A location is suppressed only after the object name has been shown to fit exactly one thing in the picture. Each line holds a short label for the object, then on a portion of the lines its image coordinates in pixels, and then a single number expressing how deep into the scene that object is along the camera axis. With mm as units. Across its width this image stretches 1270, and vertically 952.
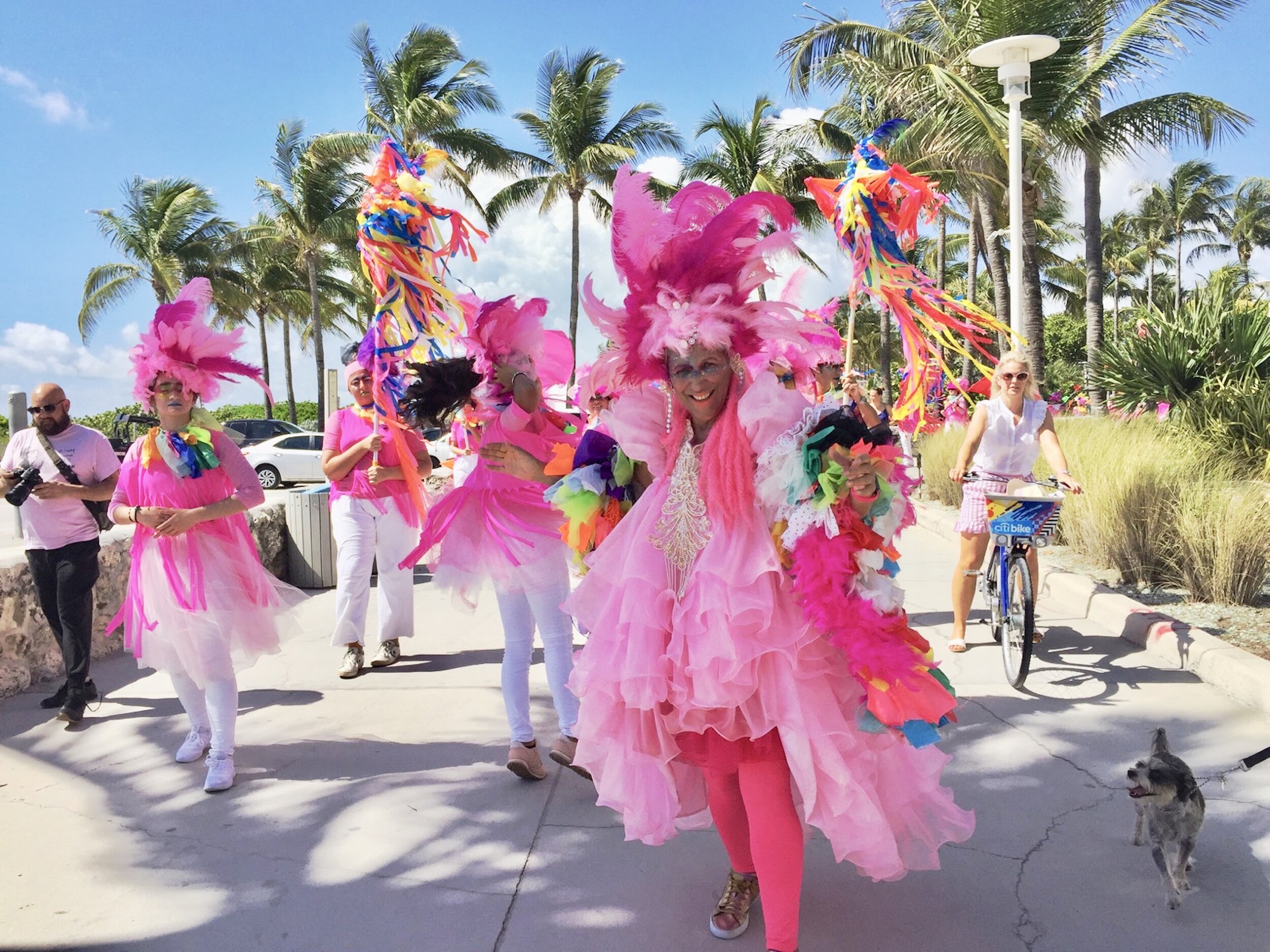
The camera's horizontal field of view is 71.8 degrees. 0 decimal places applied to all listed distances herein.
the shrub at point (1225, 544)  5883
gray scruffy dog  2678
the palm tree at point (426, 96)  25453
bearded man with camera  4836
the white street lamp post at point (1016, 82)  9555
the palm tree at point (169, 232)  30328
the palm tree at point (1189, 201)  62156
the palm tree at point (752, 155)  27719
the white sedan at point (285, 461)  20953
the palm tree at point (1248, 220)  62875
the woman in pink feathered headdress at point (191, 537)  3910
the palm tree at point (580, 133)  27219
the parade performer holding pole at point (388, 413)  4727
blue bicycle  4785
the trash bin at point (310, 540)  8086
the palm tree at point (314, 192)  27734
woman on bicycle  5320
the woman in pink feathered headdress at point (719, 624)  2262
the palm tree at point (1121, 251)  62375
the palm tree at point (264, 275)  32188
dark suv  23094
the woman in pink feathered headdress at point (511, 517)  3773
